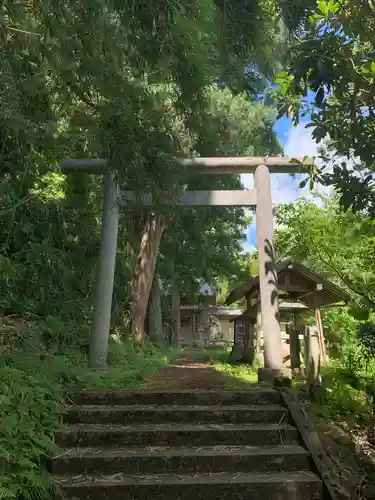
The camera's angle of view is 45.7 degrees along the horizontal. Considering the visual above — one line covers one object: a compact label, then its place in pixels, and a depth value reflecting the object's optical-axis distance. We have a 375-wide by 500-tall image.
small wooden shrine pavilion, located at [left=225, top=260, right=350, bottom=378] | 8.60
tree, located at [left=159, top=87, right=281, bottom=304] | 12.34
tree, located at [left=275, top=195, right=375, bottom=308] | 7.53
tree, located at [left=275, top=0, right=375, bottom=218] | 3.19
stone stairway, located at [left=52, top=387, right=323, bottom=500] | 3.60
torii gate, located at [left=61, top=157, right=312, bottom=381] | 6.95
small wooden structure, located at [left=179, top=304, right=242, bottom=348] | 29.25
